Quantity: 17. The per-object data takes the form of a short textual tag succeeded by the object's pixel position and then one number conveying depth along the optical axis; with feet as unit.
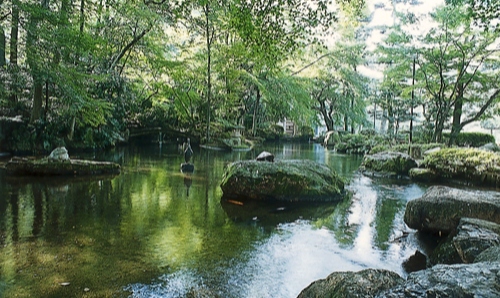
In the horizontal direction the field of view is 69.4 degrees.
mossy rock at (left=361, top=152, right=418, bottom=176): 37.50
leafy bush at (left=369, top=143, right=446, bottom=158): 49.80
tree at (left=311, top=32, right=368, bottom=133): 85.46
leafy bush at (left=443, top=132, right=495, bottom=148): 65.10
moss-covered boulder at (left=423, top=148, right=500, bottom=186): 31.71
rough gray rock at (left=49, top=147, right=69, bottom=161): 31.19
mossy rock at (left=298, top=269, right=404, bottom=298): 7.39
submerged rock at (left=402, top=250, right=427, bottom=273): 14.01
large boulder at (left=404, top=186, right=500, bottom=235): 16.48
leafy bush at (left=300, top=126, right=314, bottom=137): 110.63
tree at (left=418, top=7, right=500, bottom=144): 49.16
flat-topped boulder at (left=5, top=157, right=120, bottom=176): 29.78
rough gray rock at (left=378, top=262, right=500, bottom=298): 5.78
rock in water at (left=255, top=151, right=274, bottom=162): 38.39
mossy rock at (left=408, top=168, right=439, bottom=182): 34.71
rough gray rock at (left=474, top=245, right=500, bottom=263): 8.84
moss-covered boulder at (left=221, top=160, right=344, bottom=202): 23.91
